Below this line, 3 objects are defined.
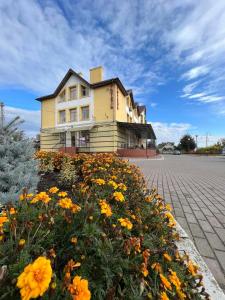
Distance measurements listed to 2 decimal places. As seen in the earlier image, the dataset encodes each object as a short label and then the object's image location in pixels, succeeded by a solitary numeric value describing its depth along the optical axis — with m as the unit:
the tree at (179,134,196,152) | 69.88
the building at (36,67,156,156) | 20.39
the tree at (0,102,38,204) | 2.76
